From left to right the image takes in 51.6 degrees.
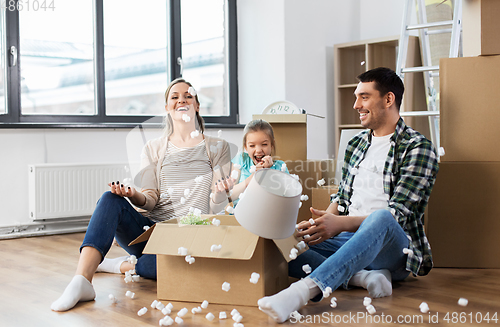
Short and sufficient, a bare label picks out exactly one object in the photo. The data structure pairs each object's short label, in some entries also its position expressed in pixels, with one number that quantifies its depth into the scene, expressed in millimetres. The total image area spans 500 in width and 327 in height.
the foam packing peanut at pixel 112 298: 1761
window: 3617
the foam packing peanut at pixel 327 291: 1496
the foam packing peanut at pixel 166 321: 1484
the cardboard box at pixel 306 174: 3100
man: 1546
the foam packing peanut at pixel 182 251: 1633
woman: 1929
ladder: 2918
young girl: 2338
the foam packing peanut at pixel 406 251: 1776
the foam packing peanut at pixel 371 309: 1567
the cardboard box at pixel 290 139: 3105
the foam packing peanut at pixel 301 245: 1746
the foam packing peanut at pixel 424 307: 1567
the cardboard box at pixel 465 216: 2229
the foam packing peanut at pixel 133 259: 1974
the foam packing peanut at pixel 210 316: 1533
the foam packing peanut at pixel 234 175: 2043
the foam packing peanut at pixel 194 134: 2098
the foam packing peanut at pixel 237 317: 1501
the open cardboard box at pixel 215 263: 1612
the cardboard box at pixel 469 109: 2217
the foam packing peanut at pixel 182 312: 1545
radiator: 3449
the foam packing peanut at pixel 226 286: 1641
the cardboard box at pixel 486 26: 2207
